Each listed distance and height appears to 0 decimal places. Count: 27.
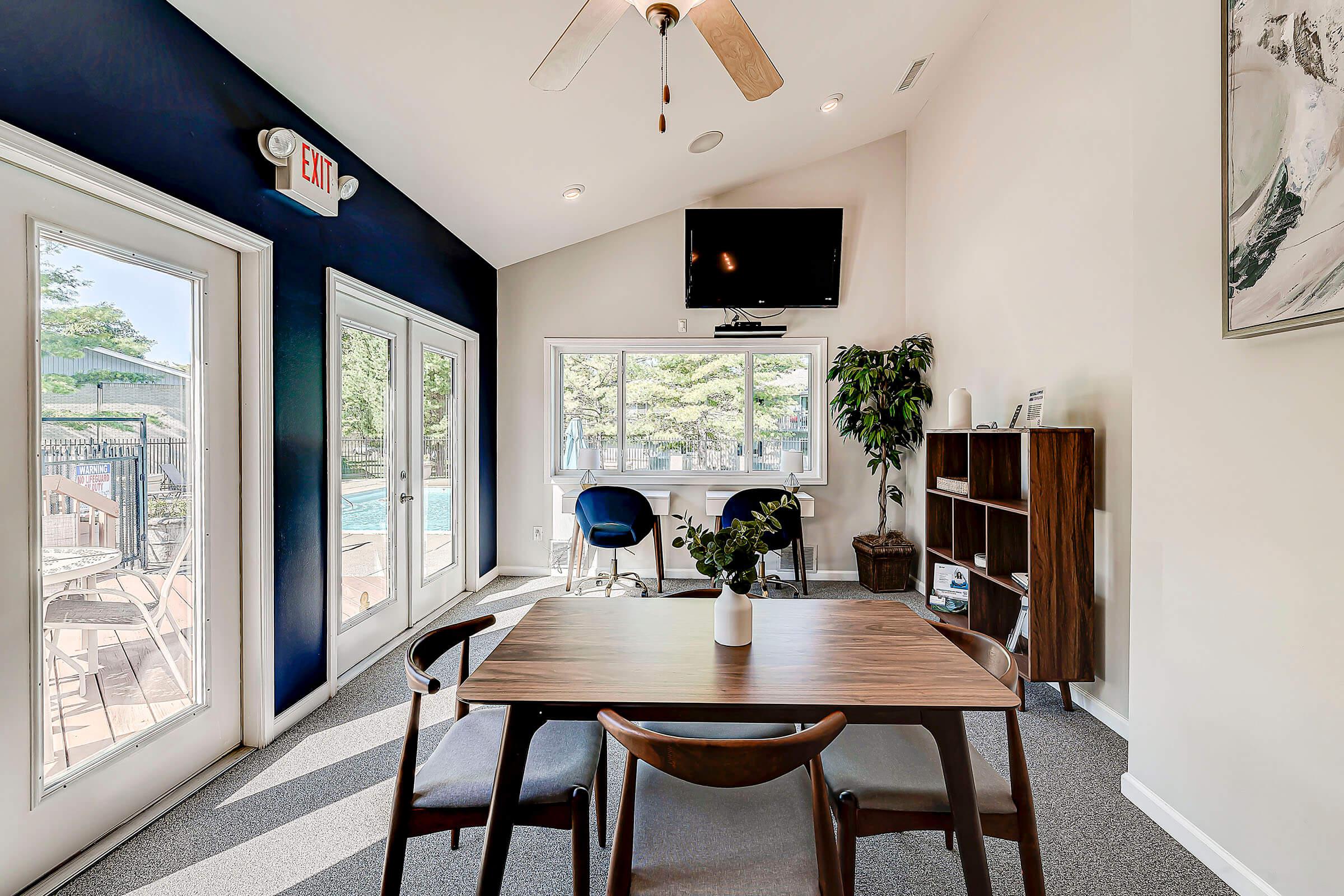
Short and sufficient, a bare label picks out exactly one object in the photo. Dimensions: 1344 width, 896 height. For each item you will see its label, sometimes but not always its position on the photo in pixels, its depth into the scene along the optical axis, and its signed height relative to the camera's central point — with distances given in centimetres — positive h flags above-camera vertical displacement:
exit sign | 229 +110
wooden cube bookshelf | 248 -47
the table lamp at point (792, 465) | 458 -15
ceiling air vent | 366 +242
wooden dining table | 121 -53
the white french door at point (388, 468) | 292 -12
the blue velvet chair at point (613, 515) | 414 -50
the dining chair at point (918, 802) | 129 -80
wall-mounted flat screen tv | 464 +153
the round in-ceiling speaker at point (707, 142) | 367 +196
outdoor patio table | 160 -34
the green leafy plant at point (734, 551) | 146 -27
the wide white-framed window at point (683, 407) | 497 +34
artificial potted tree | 436 +26
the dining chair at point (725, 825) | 102 -77
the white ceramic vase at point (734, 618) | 152 -45
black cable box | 480 +96
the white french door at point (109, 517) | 152 -22
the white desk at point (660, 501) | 464 -44
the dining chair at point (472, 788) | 128 -78
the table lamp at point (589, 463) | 473 -13
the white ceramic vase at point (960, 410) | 331 +21
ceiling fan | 181 +138
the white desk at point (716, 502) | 468 -45
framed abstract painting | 128 +67
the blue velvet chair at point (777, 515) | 412 -50
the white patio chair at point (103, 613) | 163 -51
